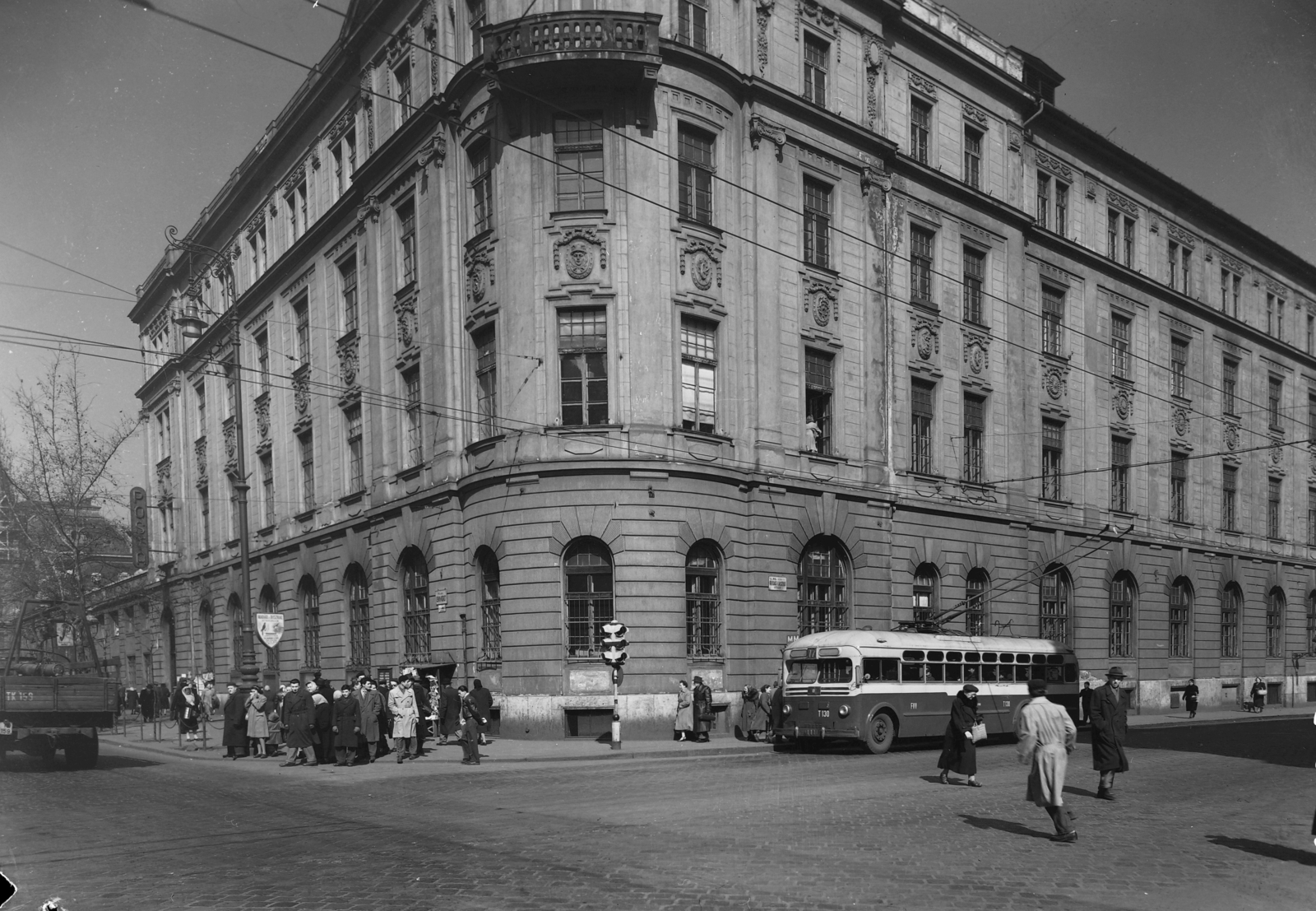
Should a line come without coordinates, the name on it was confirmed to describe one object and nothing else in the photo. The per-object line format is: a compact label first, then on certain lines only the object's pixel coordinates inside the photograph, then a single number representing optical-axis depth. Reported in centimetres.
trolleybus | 2291
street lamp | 2782
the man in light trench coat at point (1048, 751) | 1135
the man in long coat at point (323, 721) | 2216
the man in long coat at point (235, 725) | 2467
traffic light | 2323
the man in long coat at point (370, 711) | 2206
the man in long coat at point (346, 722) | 2162
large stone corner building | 2705
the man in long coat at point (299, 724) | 2223
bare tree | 3591
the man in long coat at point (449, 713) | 2606
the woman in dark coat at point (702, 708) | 2500
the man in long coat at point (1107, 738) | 1440
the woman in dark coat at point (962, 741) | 1605
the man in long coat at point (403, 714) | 2217
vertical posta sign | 4181
